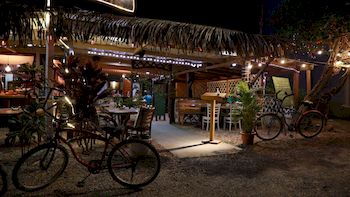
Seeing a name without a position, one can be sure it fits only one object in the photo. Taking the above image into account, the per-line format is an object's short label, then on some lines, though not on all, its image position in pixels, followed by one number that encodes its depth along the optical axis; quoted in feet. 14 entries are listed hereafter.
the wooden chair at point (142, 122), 19.53
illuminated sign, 18.62
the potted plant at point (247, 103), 23.18
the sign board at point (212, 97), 24.40
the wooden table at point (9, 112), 22.53
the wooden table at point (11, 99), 33.45
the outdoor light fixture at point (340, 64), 30.19
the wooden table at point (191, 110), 37.52
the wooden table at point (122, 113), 21.42
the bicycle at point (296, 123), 26.20
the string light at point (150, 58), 36.65
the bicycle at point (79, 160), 12.26
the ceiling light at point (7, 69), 39.85
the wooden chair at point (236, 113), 23.81
